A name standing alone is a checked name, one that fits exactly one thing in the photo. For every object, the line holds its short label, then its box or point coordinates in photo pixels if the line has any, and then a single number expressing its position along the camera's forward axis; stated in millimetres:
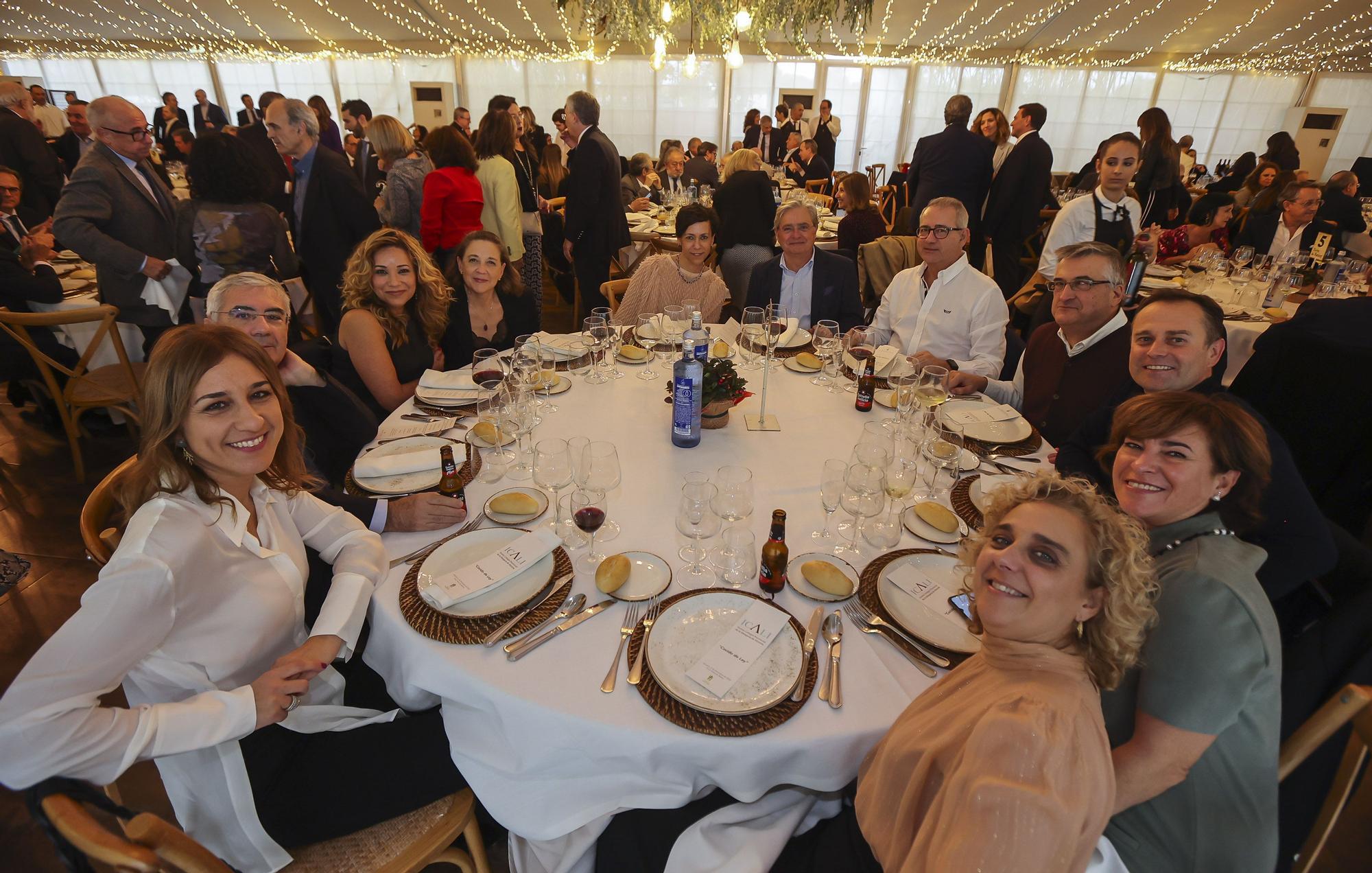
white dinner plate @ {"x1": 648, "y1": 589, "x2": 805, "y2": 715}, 1168
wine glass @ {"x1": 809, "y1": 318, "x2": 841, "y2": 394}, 2586
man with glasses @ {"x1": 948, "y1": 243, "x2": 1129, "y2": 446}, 2395
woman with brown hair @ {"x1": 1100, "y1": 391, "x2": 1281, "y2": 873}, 1073
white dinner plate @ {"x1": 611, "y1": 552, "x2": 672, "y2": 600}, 1413
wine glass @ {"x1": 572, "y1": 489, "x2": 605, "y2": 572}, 1450
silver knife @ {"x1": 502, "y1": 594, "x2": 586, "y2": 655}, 1330
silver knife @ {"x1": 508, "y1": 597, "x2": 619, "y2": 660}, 1257
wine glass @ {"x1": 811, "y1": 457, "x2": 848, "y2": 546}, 1596
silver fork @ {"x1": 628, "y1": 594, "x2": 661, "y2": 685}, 1202
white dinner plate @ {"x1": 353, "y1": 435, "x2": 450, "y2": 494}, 1817
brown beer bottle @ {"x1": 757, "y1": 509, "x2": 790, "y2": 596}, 1410
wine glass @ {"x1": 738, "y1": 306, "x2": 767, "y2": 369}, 2822
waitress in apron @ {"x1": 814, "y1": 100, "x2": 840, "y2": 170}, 9609
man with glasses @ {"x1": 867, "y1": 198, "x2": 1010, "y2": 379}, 3043
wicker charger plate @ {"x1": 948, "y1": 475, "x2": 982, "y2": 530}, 1699
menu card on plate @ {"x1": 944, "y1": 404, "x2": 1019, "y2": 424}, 2250
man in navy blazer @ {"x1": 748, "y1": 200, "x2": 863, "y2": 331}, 3533
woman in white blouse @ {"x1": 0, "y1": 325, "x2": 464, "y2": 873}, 1100
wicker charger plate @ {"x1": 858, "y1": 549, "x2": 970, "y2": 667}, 1288
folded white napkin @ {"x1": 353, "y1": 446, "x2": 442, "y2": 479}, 1872
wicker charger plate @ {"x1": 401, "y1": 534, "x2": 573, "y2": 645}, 1296
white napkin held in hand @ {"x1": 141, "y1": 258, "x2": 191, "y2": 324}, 3436
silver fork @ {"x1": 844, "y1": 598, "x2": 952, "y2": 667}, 1270
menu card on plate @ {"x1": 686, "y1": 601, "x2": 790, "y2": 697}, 1200
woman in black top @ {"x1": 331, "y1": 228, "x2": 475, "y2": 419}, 2609
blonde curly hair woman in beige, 899
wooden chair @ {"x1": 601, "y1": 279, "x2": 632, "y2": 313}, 3939
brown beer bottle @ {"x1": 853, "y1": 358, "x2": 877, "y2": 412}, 2309
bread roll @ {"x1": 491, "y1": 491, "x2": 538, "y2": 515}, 1692
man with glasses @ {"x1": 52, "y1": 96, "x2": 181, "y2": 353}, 3244
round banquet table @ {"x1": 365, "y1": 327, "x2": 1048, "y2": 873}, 1137
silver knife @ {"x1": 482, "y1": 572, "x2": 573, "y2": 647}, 1275
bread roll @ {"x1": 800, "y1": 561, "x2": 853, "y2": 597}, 1412
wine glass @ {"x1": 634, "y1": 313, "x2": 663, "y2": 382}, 2970
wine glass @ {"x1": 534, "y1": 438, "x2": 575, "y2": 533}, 1701
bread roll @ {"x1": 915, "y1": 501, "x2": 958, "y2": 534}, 1648
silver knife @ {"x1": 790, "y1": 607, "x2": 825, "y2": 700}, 1195
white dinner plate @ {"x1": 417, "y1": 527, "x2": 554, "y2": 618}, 1371
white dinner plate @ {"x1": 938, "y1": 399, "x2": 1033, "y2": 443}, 2121
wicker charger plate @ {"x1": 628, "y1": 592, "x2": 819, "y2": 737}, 1124
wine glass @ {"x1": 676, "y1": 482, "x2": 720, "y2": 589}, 1489
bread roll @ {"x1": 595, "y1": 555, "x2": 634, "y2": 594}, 1396
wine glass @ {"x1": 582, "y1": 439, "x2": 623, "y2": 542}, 1635
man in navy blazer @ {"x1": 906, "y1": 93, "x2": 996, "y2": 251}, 5309
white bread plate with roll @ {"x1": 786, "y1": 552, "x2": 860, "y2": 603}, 1425
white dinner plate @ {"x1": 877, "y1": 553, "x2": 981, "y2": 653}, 1324
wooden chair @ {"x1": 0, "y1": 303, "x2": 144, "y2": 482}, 2990
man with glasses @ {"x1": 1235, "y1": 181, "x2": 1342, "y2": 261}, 4703
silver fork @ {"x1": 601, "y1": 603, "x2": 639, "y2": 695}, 1190
